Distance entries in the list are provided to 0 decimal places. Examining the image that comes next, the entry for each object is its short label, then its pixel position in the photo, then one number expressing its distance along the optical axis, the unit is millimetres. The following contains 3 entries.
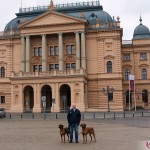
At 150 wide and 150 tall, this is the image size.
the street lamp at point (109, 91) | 47109
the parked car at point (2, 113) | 35739
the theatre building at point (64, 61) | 45781
